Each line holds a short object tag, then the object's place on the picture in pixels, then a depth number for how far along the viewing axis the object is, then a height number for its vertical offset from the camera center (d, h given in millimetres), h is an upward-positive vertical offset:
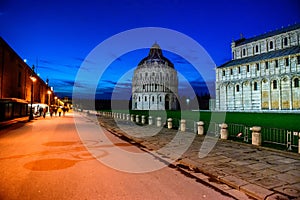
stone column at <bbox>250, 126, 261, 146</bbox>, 10439 -1348
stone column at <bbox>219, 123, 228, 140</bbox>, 12531 -1406
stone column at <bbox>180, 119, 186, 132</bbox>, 16777 -1407
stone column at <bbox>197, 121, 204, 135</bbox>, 14648 -1413
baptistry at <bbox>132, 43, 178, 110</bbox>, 97438 +9409
